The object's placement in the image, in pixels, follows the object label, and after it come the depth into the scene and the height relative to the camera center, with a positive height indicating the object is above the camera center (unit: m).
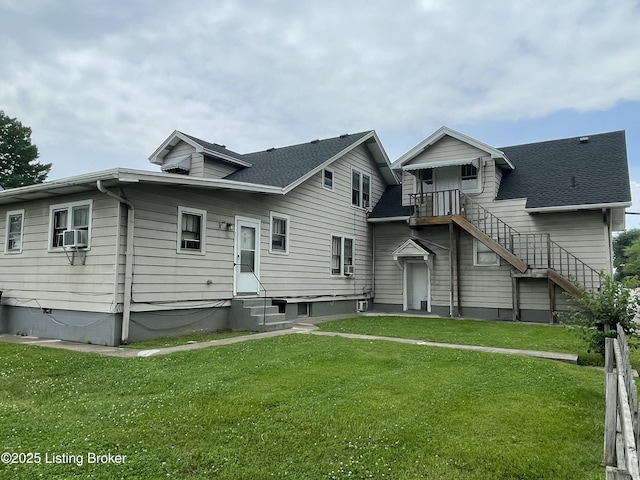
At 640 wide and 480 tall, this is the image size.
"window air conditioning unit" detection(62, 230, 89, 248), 9.78 +0.83
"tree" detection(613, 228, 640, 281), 71.41 +6.41
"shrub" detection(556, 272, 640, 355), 7.44 -0.55
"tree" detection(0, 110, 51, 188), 38.12 +10.61
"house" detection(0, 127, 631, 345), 9.67 +1.25
